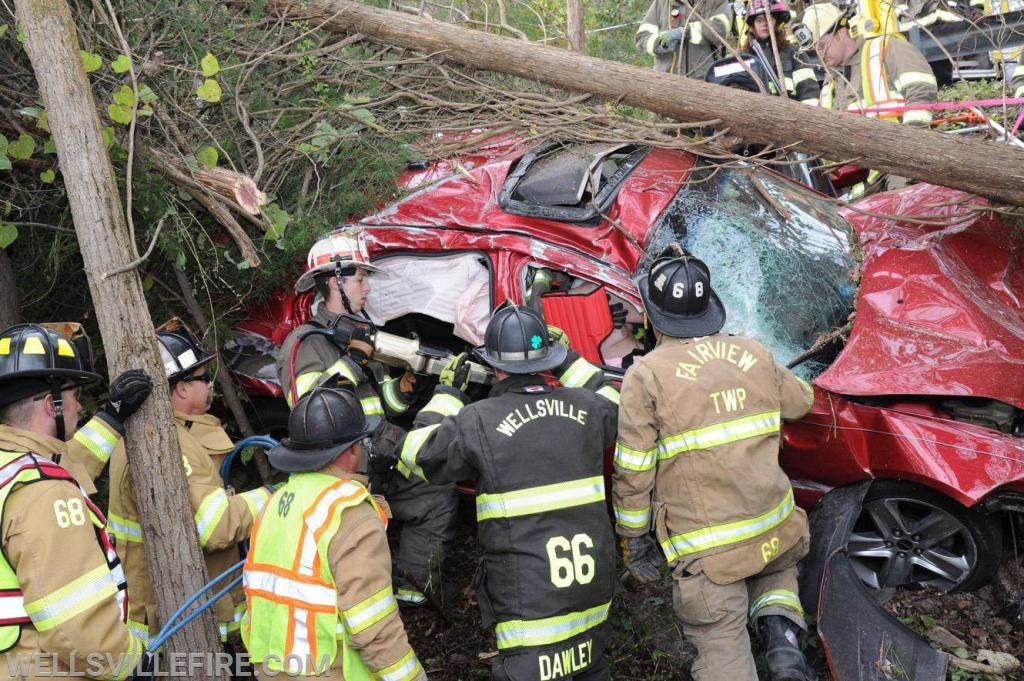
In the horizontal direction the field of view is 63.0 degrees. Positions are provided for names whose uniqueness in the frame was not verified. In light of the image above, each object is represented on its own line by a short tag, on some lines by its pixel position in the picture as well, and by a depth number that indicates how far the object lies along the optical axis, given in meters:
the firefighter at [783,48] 6.93
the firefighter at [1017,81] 6.46
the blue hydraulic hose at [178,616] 3.12
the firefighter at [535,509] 3.09
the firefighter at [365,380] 4.02
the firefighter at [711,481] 3.30
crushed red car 3.77
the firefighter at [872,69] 6.38
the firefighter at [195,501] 3.38
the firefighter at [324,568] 2.63
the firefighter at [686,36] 7.46
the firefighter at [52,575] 2.46
